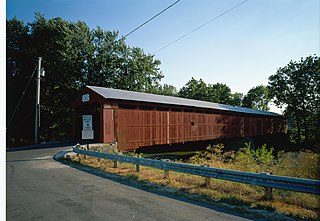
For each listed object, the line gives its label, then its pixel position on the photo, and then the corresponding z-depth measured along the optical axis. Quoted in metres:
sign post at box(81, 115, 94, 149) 10.03
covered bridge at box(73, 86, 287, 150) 14.01
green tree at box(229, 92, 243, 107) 52.47
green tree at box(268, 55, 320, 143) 32.03
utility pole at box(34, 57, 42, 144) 17.87
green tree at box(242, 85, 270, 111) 58.44
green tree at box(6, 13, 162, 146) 25.06
